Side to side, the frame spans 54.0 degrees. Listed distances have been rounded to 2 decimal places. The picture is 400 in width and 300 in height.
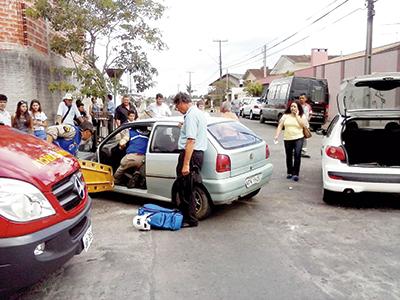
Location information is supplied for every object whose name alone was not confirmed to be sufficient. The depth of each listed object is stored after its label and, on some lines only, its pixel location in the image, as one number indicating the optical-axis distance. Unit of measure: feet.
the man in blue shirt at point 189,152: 16.08
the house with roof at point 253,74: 227.36
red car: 8.57
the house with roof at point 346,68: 56.75
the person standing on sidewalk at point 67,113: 28.96
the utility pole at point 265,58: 146.88
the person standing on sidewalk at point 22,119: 24.23
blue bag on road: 16.34
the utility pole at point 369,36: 51.26
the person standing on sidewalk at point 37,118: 26.32
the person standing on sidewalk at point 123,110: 32.76
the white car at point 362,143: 18.10
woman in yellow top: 25.03
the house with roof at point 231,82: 208.19
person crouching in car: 20.26
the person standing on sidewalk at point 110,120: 42.86
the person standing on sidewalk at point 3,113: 23.38
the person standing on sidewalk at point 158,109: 34.24
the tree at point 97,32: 31.12
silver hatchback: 16.80
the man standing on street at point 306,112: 34.67
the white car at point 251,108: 89.26
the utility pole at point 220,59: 159.75
